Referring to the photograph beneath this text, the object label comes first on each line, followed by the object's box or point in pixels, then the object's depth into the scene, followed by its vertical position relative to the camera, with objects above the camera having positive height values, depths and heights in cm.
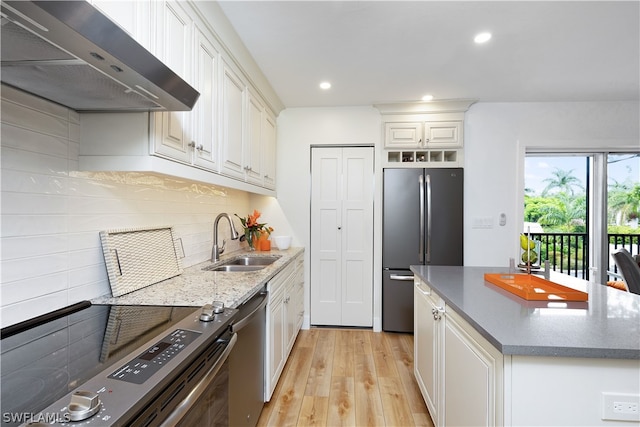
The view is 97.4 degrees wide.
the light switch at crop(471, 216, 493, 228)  325 -6
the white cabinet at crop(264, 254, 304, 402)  187 -83
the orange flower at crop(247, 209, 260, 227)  296 -6
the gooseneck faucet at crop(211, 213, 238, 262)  227 -21
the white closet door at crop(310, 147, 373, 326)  332 -25
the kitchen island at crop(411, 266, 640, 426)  90 -49
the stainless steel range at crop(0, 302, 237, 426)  57 -40
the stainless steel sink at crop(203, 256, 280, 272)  222 -42
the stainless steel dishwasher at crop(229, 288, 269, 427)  130 -78
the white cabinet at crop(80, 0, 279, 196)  118 +56
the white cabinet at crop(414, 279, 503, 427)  101 -69
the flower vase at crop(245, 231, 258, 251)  298 -26
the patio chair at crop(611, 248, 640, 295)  226 -42
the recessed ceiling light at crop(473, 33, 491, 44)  199 +129
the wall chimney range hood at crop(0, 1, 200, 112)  60 +42
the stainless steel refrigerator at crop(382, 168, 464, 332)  310 -13
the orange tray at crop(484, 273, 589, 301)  135 -37
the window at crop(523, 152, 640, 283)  333 +15
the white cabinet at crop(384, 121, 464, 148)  319 +93
